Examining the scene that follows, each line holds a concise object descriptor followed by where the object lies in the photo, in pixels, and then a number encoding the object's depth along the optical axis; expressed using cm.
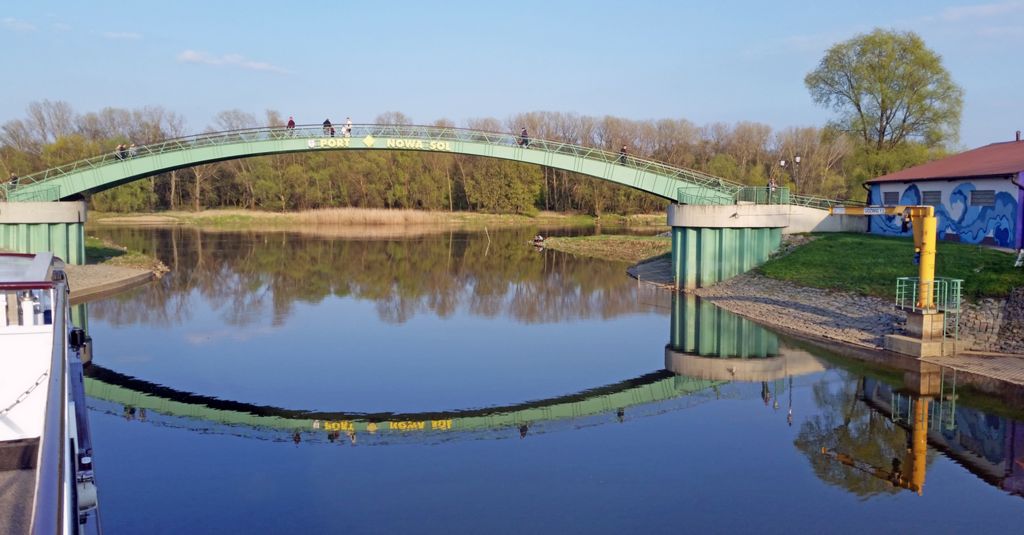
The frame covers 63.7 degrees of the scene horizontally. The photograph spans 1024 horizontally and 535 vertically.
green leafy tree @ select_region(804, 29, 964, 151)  5519
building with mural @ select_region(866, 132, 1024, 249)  3306
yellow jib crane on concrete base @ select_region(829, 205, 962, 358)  2505
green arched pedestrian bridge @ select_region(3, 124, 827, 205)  3862
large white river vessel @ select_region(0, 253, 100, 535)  917
